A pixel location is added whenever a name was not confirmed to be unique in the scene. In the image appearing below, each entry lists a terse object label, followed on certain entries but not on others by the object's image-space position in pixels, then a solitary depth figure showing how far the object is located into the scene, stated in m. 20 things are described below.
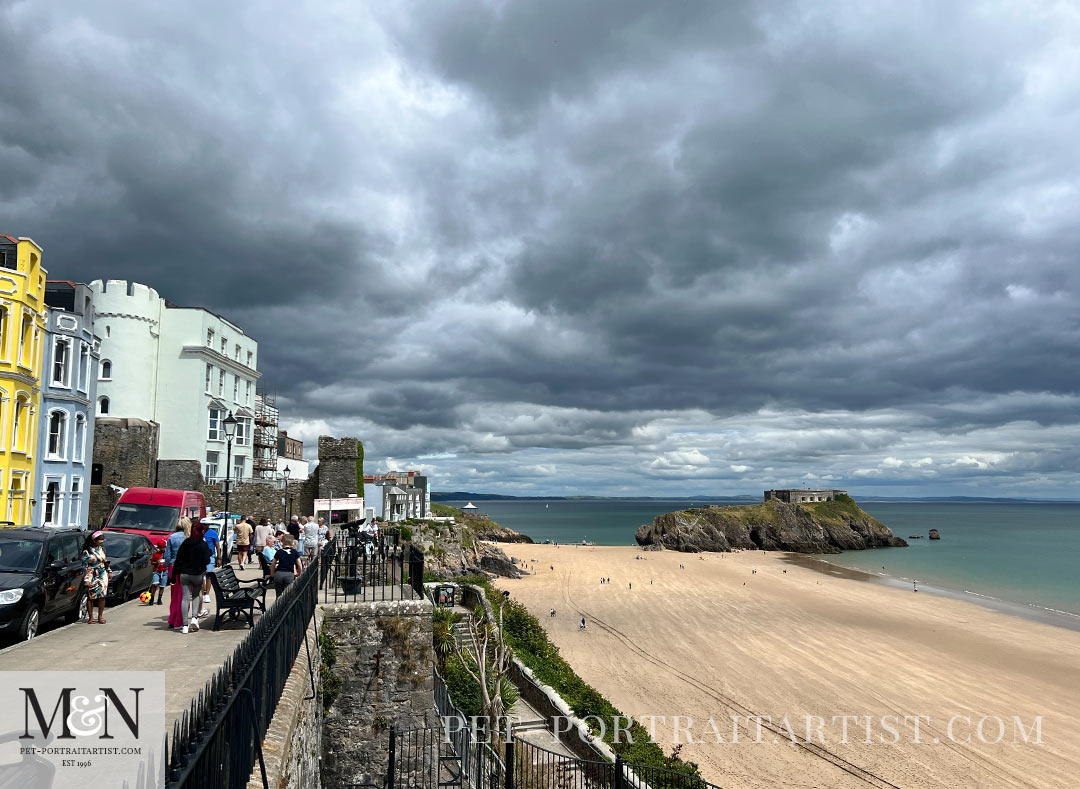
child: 13.91
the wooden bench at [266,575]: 12.65
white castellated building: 40.25
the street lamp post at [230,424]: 21.66
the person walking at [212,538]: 17.77
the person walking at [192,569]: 10.15
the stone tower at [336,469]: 36.53
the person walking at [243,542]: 21.17
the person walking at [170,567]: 10.50
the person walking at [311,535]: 18.91
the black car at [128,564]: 13.33
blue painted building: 29.25
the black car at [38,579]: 9.38
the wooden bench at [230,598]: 10.36
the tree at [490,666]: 16.02
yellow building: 26.14
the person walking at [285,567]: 12.37
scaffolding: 54.46
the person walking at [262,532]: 20.99
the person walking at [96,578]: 11.18
